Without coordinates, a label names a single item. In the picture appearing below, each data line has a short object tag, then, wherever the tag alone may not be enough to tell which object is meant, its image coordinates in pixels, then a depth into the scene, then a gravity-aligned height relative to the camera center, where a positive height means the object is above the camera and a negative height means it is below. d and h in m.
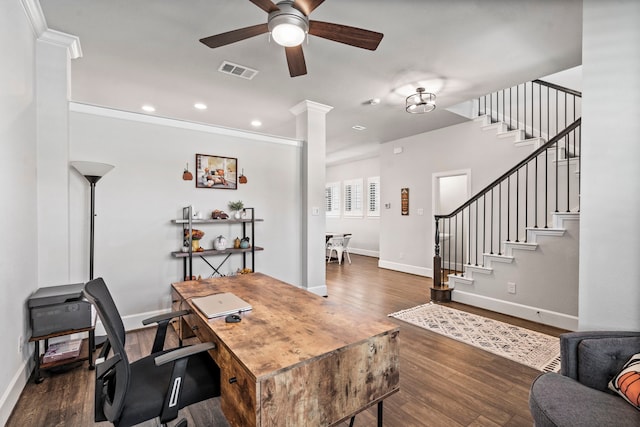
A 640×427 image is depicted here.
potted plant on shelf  4.06 +0.02
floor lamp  2.71 +0.33
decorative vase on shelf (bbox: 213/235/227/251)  3.85 -0.45
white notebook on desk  1.68 -0.58
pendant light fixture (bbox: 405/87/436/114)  3.92 +1.48
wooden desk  1.14 -0.66
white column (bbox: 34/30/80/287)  2.70 +0.50
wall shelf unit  3.51 -0.48
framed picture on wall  3.82 +0.51
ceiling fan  1.96 +1.27
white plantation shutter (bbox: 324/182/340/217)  10.05 +0.40
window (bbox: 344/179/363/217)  9.17 +0.38
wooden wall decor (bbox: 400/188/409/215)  6.45 +0.20
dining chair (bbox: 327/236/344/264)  7.60 -0.91
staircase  3.46 -0.22
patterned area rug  2.68 -1.34
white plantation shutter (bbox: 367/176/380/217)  8.61 +0.41
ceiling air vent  3.37 +1.66
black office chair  1.21 -0.83
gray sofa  1.22 -0.85
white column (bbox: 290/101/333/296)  4.62 +0.27
